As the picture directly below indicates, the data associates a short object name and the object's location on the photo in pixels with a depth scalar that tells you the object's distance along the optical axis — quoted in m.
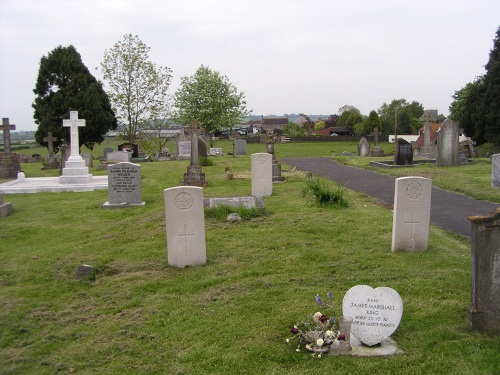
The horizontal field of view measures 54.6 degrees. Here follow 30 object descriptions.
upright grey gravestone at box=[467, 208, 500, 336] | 4.97
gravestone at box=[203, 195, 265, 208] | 10.88
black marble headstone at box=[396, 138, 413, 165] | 21.50
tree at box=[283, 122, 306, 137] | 71.02
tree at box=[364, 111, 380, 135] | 64.06
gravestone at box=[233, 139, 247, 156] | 34.25
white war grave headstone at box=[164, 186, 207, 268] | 7.36
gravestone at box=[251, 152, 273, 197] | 13.77
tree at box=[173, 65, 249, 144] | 42.28
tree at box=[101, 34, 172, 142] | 35.03
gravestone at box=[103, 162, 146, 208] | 13.17
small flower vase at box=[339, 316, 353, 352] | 4.74
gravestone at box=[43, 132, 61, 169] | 27.22
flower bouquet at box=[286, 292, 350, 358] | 4.71
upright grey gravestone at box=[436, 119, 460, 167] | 20.19
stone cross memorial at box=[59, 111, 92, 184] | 18.42
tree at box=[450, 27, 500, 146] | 29.70
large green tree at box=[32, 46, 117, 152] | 35.19
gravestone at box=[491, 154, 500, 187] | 14.05
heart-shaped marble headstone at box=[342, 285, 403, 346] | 4.82
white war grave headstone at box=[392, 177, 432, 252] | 7.73
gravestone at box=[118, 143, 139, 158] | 32.41
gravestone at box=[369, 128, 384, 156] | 29.92
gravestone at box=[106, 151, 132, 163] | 26.92
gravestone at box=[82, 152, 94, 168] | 25.62
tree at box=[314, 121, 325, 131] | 97.62
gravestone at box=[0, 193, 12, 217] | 12.15
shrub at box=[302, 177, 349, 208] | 11.59
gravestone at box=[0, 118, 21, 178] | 22.50
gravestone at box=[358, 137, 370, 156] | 31.41
